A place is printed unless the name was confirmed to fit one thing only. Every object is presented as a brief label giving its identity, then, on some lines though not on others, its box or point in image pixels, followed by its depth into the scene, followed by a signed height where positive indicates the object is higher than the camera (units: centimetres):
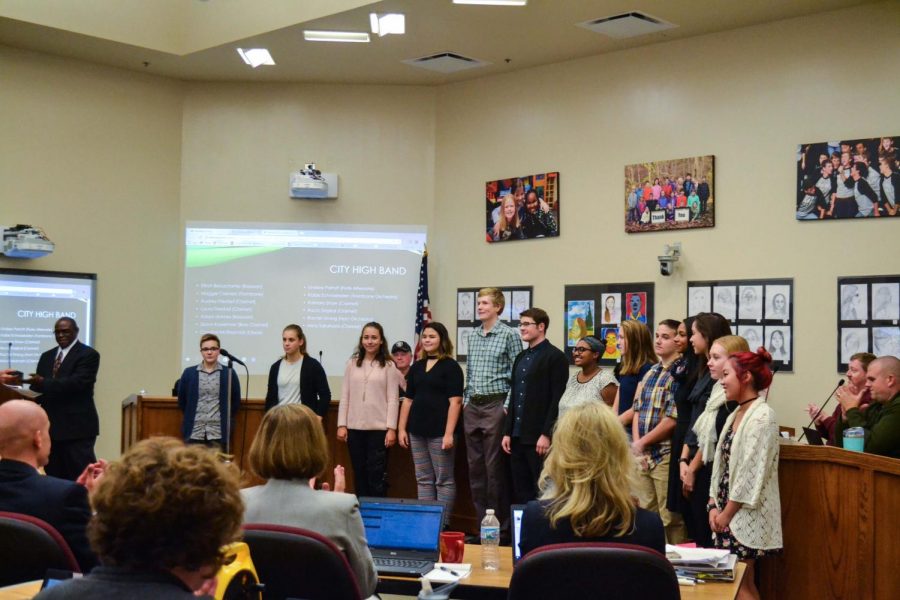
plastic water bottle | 335 -82
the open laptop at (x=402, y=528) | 348 -77
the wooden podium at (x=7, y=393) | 673 -57
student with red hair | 431 -68
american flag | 945 +11
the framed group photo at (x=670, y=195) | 793 +101
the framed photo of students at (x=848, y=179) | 702 +102
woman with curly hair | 160 -36
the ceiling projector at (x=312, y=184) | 967 +127
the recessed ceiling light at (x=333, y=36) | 852 +241
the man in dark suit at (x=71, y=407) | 716 -71
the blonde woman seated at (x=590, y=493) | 258 -47
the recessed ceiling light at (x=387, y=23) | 798 +239
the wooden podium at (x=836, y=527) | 425 -93
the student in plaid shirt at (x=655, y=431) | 561 -66
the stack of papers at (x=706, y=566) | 316 -80
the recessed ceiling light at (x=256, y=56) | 905 +238
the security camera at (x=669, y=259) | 798 +47
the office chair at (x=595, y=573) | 233 -61
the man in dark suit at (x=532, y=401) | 647 -57
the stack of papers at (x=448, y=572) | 309 -84
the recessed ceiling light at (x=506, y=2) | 748 +237
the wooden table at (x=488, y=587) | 298 -85
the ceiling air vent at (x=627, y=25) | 777 +234
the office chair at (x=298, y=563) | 254 -65
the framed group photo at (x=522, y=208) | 893 +100
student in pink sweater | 739 -73
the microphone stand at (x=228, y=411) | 782 -79
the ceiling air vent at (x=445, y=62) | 902 +234
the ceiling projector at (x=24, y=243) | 871 +60
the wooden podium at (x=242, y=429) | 768 -96
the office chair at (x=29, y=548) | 266 -65
